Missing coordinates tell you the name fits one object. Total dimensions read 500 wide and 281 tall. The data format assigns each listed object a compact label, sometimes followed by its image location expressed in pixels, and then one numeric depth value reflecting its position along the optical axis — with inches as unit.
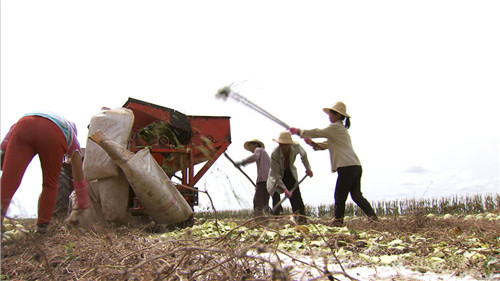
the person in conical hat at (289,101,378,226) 190.1
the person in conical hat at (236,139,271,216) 271.7
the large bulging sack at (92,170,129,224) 191.2
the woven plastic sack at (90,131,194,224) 179.5
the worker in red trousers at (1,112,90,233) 134.4
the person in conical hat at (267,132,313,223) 235.8
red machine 217.6
